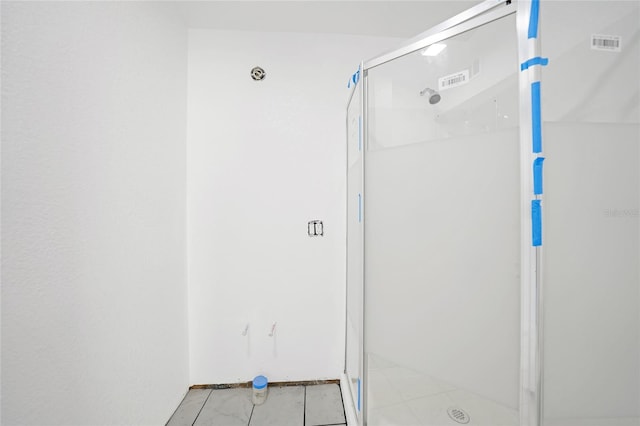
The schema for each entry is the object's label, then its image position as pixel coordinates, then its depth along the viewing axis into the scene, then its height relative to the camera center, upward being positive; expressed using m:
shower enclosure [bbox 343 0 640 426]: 0.61 +0.02
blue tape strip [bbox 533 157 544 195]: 0.60 +0.12
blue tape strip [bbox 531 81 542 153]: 0.60 +0.28
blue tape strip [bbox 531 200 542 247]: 0.61 -0.02
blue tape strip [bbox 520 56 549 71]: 0.60 +0.44
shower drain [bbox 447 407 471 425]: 1.12 -1.06
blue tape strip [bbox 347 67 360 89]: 1.05 +0.70
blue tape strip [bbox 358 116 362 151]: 0.99 +0.38
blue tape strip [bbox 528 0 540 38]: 0.60 +0.55
